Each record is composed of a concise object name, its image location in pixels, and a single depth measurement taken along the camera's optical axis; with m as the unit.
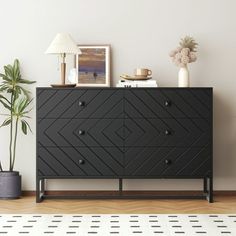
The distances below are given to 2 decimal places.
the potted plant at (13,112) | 5.95
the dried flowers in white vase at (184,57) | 5.86
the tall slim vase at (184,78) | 5.89
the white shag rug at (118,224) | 4.58
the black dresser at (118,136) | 5.74
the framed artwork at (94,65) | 6.09
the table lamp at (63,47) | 5.70
